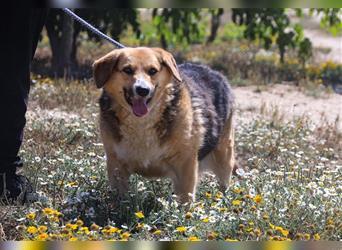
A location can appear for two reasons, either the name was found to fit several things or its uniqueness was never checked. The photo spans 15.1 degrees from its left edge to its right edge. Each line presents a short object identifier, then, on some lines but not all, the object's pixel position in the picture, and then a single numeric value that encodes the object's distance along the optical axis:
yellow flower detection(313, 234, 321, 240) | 6.25
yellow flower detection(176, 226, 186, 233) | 6.36
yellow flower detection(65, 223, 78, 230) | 6.23
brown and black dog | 7.64
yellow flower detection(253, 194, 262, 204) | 6.90
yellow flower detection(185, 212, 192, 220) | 6.78
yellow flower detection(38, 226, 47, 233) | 6.27
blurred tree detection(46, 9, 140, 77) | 17.00
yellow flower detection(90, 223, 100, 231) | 6.36
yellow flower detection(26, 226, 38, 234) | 6.25
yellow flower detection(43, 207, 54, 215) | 6.61
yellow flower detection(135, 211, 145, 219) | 6.70
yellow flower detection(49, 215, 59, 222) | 6.62
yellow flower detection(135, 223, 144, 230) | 6.64
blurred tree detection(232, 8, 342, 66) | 18.22
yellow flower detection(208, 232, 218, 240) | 6.25
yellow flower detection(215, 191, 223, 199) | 7.59
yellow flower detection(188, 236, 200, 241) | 6.16
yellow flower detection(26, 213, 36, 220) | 6.63
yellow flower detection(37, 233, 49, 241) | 6.05
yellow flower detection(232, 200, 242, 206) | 6.99
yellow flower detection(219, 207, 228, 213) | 7.03
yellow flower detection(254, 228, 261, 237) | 6.30
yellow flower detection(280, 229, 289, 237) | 6.19
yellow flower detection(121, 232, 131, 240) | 6.21
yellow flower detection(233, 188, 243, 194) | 7.43
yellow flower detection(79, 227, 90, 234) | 6.24
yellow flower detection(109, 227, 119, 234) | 6.26
